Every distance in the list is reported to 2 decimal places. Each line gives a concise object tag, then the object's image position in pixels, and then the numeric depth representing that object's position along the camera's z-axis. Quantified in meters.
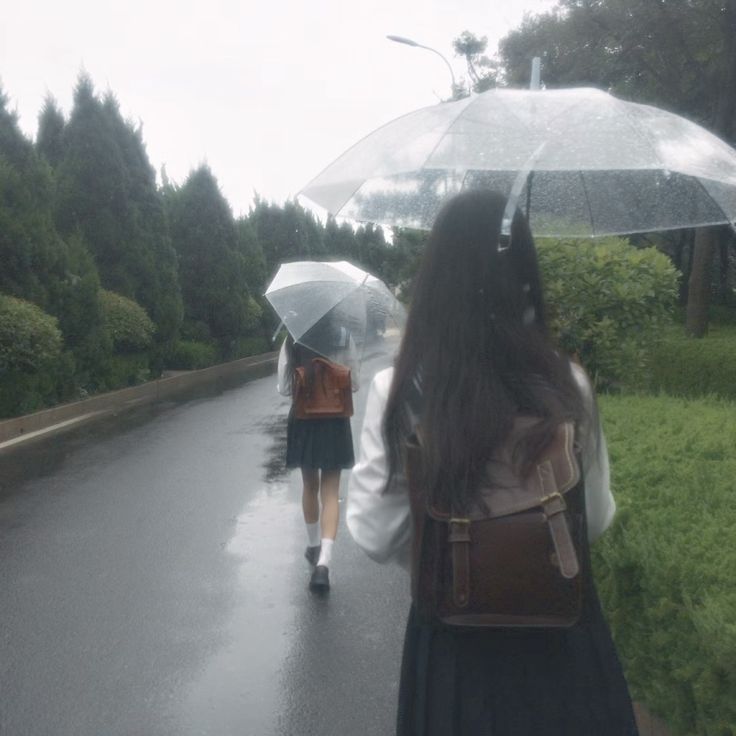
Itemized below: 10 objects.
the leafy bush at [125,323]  21.16
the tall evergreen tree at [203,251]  29.89
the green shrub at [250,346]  32.44
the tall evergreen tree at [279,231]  42.78
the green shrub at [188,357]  26.80
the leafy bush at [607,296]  9.28
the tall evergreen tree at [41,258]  16.31
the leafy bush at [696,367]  11.62
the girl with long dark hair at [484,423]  2.21
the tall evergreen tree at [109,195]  22.30
